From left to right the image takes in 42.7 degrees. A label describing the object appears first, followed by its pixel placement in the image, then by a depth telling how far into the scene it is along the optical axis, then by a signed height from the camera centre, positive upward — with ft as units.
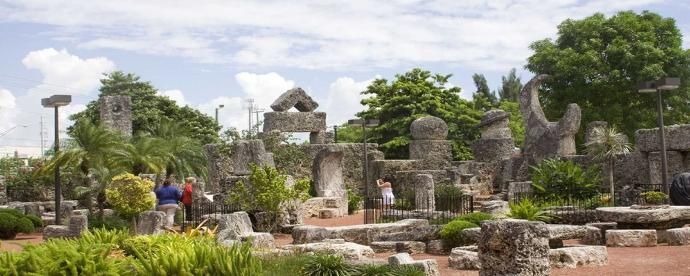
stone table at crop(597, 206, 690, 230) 55.11 -1.57
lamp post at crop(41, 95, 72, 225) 71.77 +8.08
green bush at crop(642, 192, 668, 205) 56.95 -0.37
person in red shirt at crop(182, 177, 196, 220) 75.72 +0.03
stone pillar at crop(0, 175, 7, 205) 91.37 +1.36
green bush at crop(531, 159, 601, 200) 75.46 +0.89
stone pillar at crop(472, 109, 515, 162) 108.37 +6.78
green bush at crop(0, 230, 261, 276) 26.71 -1.82
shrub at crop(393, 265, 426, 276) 32.96 -2.81
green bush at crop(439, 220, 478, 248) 51.78 -2.19
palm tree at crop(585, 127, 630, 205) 78.84 +4.29
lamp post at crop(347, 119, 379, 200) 102.83 +8.82
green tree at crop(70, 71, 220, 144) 162.91 +17.51
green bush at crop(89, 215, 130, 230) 70.23 -1.55
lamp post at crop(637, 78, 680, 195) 66.74 +7.95
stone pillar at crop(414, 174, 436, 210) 83.20 +0.68
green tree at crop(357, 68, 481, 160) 144.46 +14.50
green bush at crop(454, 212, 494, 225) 55.42 -1.39
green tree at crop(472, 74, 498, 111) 216.00 +26.77
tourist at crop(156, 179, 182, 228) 69.97 +0.22
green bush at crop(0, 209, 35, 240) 68.28 -1.55
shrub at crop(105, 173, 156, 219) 69.72 +0.59
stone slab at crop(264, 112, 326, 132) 105.81 +9.41
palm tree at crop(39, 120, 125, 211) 75.66 +4.51
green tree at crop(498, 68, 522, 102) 224.53 +27.45
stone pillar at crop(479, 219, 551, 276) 36.73 -2.23
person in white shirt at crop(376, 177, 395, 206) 87.73 +0.62
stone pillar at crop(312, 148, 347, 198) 94.84 +2.72
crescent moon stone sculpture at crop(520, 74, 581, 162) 93.61 +7.03
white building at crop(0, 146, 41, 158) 279.36 +17.03
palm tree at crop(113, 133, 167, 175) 85.51 +4.62
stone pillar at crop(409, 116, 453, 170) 110.42 +6.53
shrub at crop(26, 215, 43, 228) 74.35 -1.33
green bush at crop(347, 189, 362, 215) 92.79 -0.54
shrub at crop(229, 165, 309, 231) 67.92 +0.49
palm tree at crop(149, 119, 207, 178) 102.17 +5.33
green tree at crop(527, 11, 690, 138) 122.11 +17.44
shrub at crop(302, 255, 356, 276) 33.91 -2.68
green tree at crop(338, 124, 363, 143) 195.92 +14.65
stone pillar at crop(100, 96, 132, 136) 115.34 +11.88
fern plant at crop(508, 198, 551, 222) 51.75 -1.04
